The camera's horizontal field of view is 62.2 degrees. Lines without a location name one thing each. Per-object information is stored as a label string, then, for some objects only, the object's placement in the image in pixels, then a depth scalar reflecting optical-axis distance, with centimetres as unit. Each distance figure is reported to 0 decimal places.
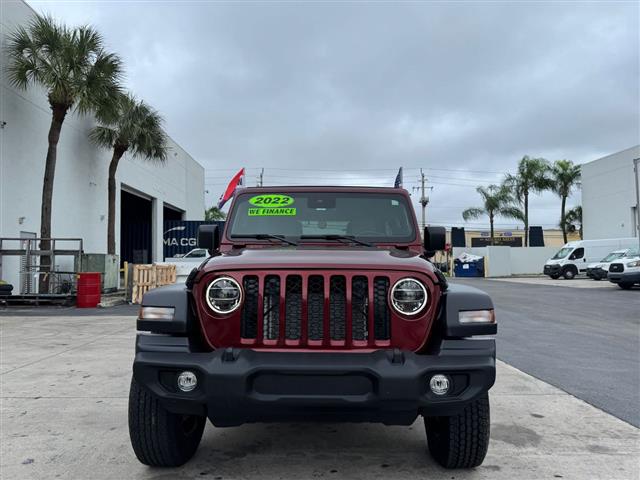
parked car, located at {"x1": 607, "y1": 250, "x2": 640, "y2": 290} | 2076
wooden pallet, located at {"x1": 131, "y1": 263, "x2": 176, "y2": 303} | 1599
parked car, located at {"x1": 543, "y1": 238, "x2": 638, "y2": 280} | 3117
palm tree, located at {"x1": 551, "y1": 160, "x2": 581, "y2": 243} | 4109
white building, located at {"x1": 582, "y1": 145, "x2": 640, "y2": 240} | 3528
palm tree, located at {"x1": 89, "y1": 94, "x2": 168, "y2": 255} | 1984
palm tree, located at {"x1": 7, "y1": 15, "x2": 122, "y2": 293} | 1505
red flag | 1520
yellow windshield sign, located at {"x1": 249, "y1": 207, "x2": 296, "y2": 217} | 422
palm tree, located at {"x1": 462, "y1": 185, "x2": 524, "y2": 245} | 4250
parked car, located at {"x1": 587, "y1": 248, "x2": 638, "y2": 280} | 2581
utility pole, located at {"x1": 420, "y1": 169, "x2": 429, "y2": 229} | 5420
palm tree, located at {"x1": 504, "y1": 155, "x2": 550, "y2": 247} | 4094
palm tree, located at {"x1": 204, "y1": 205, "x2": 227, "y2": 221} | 6077
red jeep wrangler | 272
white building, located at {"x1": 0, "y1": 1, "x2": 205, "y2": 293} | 1512
